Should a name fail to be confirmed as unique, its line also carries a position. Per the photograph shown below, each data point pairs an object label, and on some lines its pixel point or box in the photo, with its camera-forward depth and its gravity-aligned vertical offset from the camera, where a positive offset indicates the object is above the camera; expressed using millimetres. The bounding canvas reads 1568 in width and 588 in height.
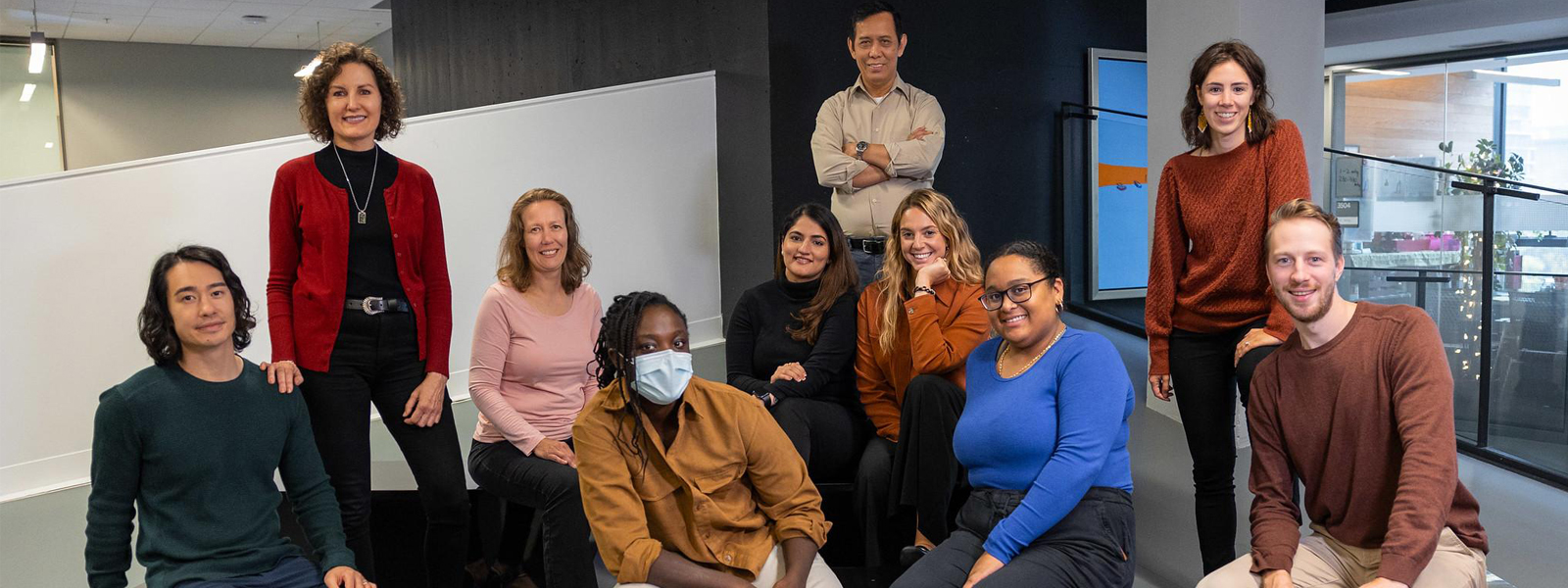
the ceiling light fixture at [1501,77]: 7199 +990
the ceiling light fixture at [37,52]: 10617 +1981
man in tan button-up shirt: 3873 +343
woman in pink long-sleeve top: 3000 -319
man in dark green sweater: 2162 -431
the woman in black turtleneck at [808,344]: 3154 -335
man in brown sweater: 1924 -414
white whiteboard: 4113 +94
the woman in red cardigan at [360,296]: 2641 -129
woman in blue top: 2201 -474
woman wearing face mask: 2221 -495
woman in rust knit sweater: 2520 -82
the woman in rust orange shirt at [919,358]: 2801 -352
